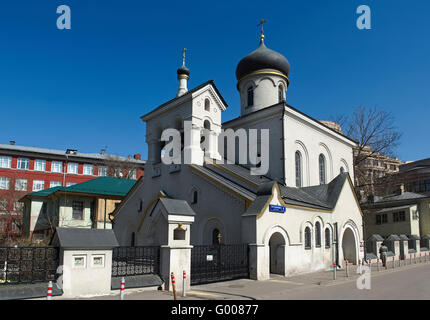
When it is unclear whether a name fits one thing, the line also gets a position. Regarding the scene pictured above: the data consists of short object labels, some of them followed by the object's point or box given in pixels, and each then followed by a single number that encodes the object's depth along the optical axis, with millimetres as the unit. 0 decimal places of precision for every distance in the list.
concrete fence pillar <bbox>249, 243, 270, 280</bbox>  15531
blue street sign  16672
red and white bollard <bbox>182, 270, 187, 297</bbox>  11602
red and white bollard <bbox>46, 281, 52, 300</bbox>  8030
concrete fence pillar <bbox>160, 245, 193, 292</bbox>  12719
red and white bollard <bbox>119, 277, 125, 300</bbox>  9680
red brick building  43916
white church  17281
